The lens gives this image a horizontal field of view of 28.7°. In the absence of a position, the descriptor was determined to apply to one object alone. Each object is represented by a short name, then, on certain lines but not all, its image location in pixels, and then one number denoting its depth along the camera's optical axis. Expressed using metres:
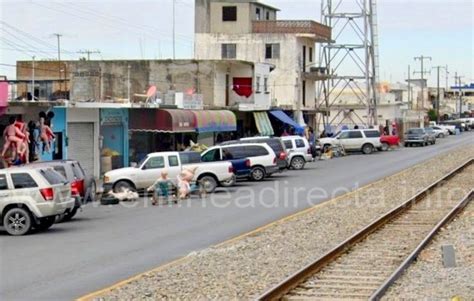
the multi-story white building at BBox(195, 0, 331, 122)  79.88
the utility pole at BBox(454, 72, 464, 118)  179.00
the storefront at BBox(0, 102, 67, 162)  34.56
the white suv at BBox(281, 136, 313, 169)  47.75
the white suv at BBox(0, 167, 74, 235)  21.27
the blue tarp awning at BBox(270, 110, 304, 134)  65.85
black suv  41.75
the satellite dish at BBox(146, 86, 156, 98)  45.47
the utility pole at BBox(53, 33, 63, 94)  55.44
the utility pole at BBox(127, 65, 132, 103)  61.03
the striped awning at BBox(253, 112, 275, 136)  64.52
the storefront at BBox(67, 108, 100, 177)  40.06
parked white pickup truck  33.38
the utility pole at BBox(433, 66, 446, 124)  148.79
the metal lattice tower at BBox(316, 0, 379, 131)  75.50
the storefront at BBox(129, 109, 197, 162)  45.41
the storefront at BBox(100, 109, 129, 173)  43.59
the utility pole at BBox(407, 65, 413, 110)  139.62
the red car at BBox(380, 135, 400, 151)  70.44
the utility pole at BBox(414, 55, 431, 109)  152.59
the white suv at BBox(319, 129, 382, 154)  63.72
